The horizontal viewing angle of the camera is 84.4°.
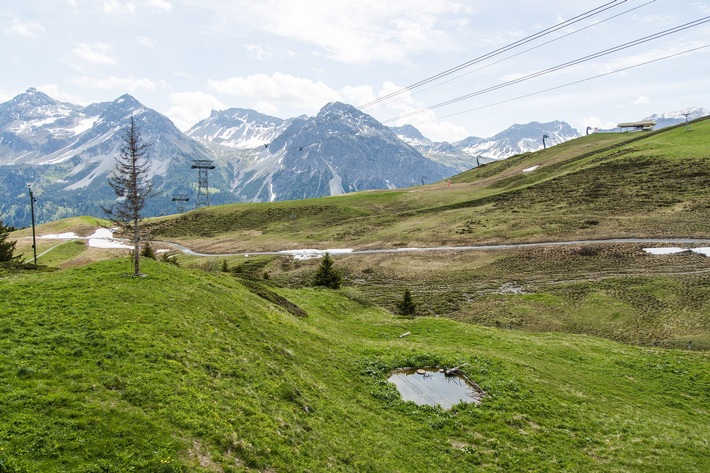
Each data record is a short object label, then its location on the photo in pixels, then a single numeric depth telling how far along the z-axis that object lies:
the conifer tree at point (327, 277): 60.66
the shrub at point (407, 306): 53.91
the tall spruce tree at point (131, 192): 29.36
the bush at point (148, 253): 49.53
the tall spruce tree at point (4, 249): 49.25
